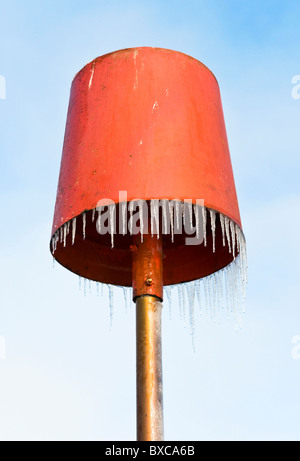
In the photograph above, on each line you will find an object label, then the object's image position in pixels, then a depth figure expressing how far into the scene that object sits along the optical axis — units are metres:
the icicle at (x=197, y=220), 7.79
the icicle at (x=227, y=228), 8.03
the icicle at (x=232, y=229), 8.09
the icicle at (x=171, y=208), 7.75
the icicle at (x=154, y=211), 7.71
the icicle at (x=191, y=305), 9.02
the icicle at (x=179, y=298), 9.03
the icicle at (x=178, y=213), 7.78
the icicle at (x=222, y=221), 7.97
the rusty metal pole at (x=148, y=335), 7.36
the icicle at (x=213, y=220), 7.92
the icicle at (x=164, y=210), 7.79
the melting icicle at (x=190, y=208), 7.78
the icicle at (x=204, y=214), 7.82
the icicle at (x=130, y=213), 7.78
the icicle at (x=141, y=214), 7.75
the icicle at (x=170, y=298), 9.04
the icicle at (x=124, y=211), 7.75
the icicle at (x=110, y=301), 9.11
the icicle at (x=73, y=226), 7.97
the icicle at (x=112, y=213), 7.66
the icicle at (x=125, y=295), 9.15
